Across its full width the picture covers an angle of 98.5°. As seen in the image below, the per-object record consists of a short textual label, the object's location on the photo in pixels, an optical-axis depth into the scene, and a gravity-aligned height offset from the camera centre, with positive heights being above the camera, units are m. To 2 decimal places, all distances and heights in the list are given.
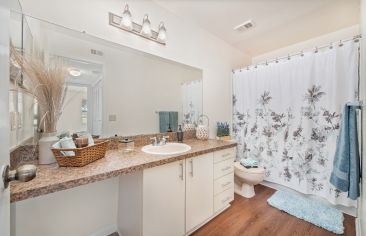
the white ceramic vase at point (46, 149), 1.02 -0.22
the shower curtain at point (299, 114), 1.72 +0.03
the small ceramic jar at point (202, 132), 2.03 -0.20
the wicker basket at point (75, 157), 0.96 -0.26
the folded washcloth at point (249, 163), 2.11 -0.63
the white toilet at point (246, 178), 1.98 -0.80
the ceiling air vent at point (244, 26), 2.06 +1.23
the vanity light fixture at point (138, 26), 1.44 +0.88
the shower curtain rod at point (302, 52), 1.59 +0.79
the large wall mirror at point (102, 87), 1.07 +0.28
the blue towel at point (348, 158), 1.27 -0.35
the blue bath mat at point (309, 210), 1.56 -1.05
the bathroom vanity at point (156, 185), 0.85 -0.54
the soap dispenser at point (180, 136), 1.91 -0.24
